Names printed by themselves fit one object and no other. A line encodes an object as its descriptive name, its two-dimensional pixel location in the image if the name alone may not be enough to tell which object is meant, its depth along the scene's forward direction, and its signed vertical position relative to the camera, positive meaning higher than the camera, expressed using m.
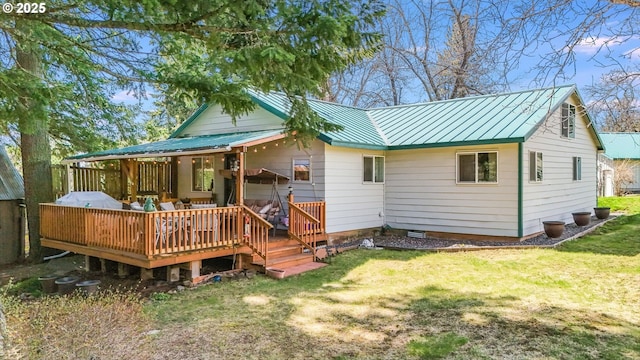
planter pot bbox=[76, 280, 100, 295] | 7.71 -2.05
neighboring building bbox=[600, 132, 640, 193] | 29.88 +1.12
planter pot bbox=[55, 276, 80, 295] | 8.00 -2.09
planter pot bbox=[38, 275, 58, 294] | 8.39 -2.16
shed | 12.06 -1.26
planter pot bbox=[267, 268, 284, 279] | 8.49 -2.01
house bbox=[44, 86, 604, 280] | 11.21 +0.12
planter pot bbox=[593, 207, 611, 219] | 15.49 -1.56
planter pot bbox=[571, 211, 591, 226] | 13.88 -1.57
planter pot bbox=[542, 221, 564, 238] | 11.48 -1.56
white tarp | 10.72 -0.68
